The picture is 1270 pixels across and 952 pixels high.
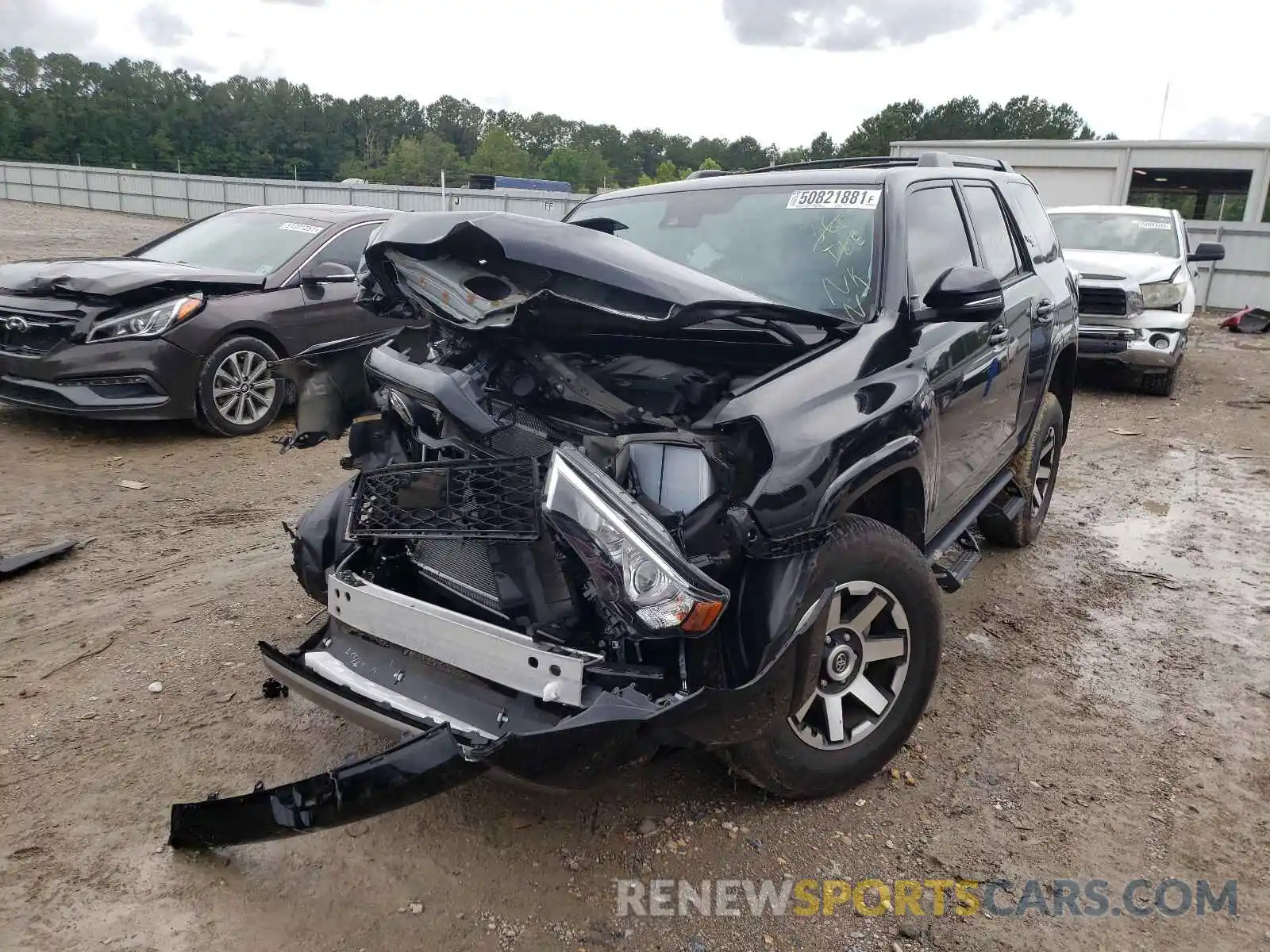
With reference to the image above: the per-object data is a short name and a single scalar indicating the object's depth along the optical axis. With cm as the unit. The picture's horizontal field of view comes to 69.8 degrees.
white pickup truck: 914
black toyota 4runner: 221
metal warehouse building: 2512
